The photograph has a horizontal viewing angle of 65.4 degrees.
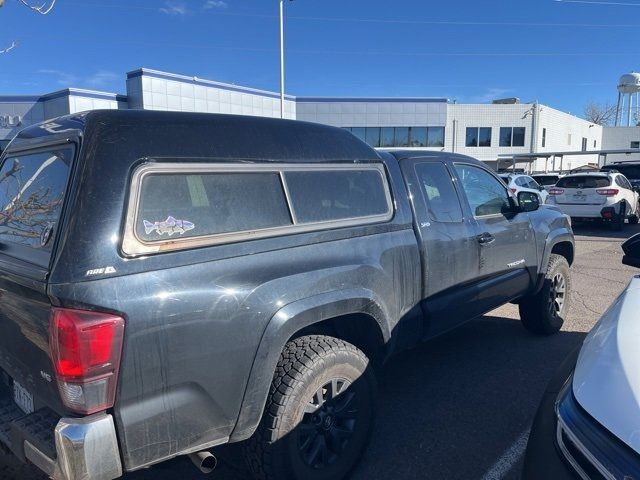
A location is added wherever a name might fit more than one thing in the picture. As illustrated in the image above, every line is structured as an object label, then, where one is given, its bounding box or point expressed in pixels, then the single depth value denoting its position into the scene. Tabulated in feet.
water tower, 168.45
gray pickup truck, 6.61
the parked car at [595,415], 5.01
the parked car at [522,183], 52.65
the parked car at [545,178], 68.88
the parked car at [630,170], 60.08
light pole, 79.61
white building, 91.76
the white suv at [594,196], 45.85
